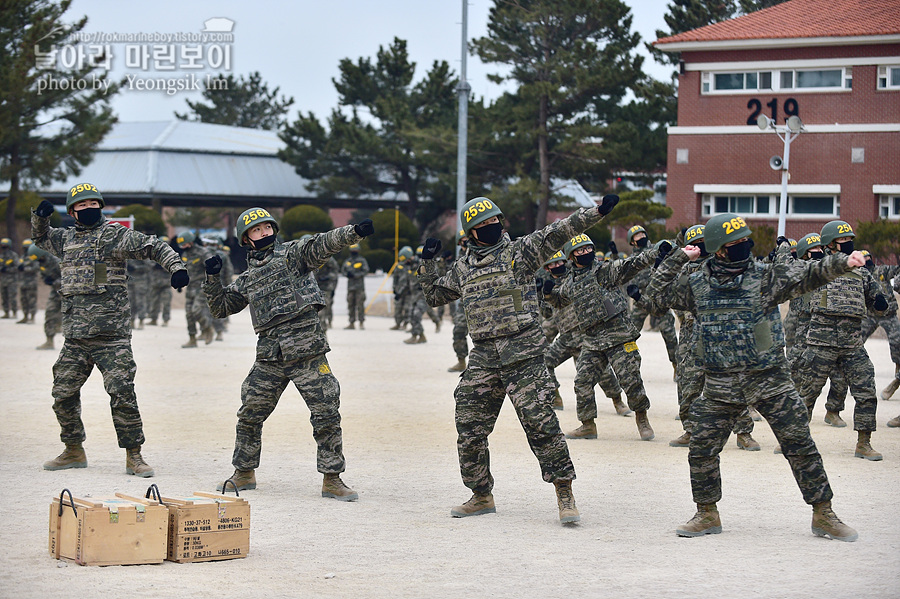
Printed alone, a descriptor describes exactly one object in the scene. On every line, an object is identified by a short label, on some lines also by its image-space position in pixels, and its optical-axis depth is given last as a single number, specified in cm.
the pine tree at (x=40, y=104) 3806
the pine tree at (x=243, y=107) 8425
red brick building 3644
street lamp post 2931
